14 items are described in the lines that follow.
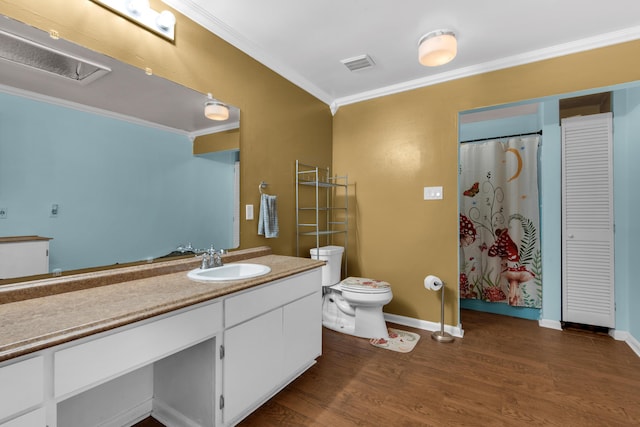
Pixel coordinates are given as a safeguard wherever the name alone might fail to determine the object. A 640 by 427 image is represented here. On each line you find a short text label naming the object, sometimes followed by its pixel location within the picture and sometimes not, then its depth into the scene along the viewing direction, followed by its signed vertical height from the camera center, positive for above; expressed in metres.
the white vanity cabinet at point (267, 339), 1.41 -0.70
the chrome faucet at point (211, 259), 1.71 -0.27
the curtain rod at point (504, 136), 3.04 +0.87
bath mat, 2.35 -1.08
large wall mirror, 1.17 +0.26
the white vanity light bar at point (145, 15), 1.46 +1.06
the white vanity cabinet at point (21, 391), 0.76 -0.48
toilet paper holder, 2.49 -0.72
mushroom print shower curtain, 3.00 -0.08
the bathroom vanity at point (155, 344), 0.84 -0.49
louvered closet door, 2.58 -0.05
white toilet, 2.46 -0.76
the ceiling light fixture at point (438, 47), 1.92 +1.12
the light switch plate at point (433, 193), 2.68 +0.20
